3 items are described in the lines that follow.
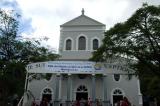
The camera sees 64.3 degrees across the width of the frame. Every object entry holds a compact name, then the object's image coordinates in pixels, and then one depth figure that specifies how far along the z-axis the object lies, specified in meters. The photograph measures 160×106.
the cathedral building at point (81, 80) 13.04
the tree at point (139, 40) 6.95
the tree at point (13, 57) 9.22
